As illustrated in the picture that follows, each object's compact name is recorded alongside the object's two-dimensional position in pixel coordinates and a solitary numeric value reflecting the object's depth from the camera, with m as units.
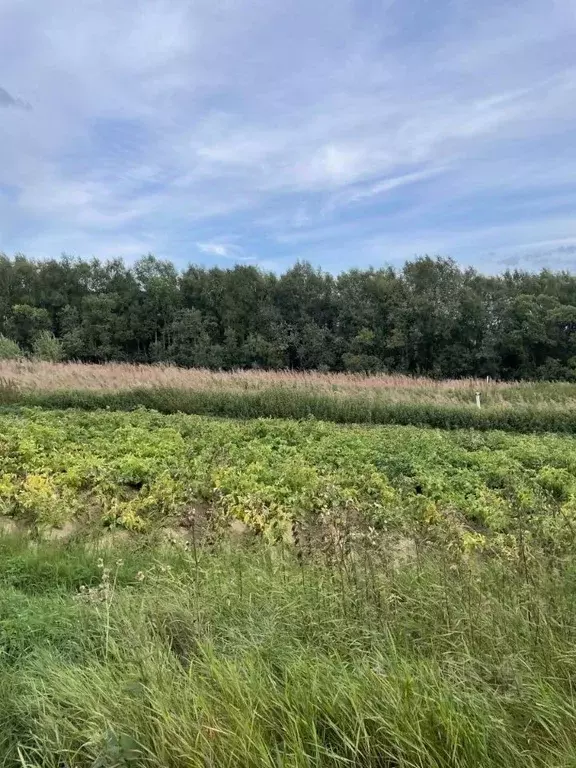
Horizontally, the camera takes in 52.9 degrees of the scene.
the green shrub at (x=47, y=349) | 29.37
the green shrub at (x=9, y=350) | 25.98
